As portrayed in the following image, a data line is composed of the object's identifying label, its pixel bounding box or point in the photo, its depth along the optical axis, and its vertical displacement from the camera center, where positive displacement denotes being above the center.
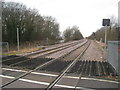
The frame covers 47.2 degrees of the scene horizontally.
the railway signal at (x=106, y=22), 13.86 +1.75
